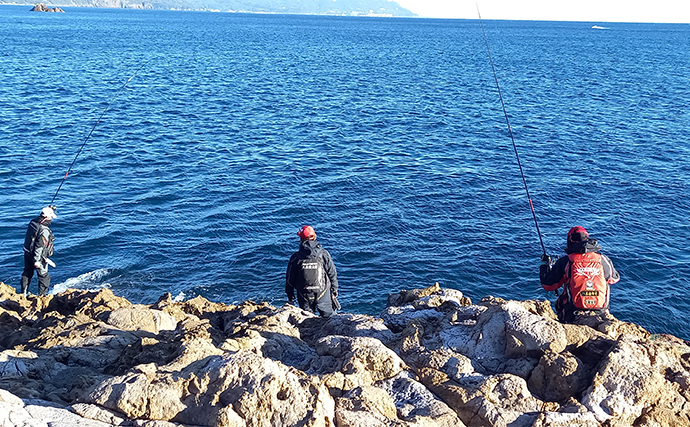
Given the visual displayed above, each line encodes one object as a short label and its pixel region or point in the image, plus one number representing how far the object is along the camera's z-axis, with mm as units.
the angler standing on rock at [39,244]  12922
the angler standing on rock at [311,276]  10547
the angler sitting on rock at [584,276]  8617
